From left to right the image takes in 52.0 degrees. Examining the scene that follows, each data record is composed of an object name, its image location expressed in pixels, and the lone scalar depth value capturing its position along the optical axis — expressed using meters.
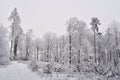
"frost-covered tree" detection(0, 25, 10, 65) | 20.84
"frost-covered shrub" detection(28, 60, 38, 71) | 17.15
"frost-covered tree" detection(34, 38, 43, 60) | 64.34
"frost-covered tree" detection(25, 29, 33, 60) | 55.62
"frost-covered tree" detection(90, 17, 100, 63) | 36.35
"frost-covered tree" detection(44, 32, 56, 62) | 55.62
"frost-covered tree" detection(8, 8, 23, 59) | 37.00
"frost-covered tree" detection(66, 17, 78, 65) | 33.97
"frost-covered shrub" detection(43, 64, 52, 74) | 15.85
